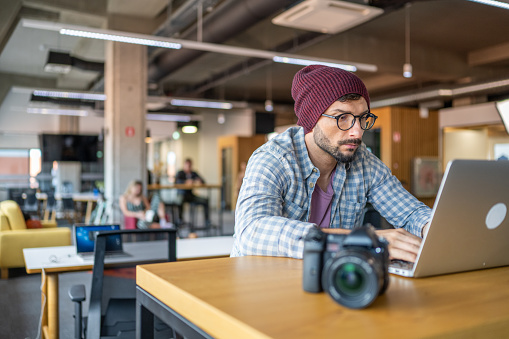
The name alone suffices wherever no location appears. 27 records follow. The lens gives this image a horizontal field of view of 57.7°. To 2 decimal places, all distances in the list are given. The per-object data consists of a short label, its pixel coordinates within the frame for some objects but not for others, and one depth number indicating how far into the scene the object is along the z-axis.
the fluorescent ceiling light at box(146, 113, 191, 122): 18.05
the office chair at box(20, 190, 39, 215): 13.48
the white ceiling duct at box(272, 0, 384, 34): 5.87
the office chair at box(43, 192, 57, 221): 12.96
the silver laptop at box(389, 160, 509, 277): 1.03
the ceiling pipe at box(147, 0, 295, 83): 6.81
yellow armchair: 6.38
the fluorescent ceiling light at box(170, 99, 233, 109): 13.93
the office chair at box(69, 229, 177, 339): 2.22
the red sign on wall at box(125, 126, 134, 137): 9.77
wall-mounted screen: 17.81
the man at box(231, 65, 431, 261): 1.35
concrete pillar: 9.69
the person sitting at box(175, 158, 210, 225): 11.04
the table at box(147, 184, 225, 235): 10.81
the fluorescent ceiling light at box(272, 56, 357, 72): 7.76
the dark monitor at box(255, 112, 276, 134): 18.31
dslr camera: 0.81
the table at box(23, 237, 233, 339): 2.96
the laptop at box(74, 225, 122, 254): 3.15
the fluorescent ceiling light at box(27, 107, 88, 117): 15.69
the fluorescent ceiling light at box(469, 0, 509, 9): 4.99
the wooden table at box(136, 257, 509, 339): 0.74
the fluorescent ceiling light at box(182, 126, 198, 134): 17.98
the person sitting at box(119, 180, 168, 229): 7.14
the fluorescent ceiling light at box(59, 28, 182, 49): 6.29
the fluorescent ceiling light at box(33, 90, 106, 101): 11.45
